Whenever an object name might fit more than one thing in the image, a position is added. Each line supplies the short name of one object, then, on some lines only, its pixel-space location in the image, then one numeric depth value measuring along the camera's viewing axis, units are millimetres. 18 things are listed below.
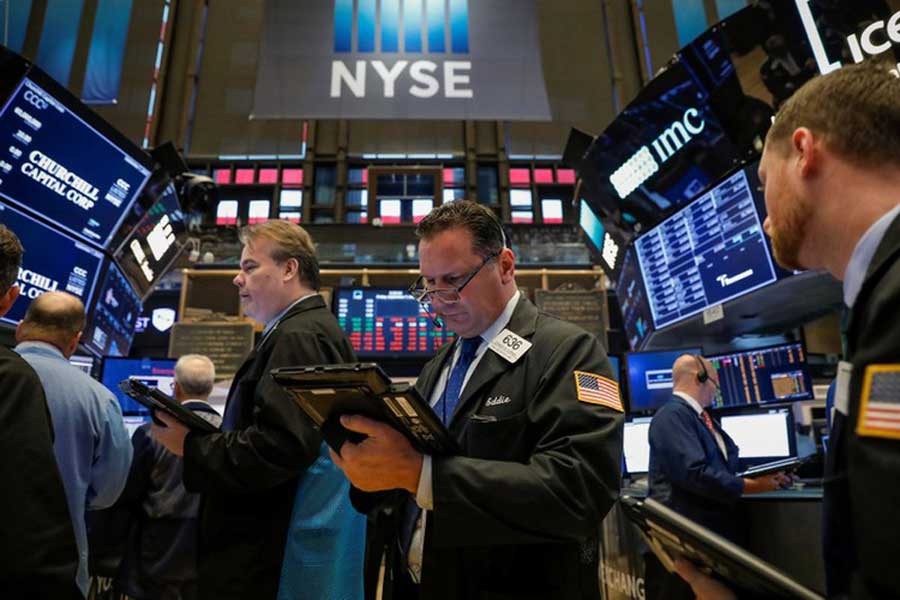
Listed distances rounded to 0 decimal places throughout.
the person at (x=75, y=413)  2260
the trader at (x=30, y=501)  1378
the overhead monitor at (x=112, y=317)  4551
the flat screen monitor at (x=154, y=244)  4721
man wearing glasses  1217
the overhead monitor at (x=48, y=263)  3676
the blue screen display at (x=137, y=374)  4875
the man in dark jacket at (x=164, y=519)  3305
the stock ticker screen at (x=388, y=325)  6781
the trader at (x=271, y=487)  1727
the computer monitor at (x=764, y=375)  4340
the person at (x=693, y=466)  3141
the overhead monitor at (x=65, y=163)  3482
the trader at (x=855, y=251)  718
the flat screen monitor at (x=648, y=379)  5148
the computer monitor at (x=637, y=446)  4973
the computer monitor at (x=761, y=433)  4328
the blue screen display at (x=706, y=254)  3689
